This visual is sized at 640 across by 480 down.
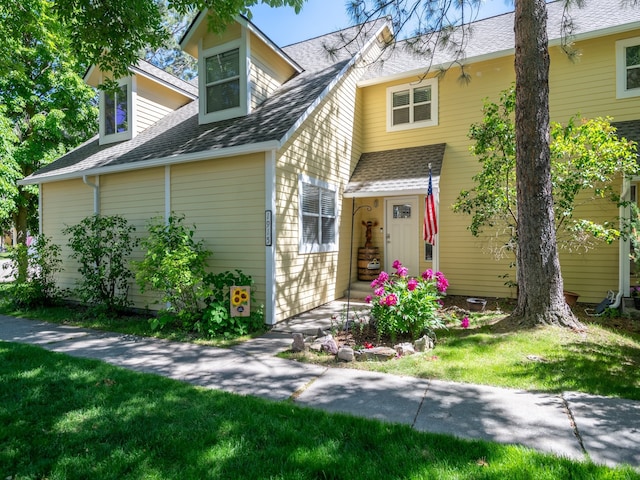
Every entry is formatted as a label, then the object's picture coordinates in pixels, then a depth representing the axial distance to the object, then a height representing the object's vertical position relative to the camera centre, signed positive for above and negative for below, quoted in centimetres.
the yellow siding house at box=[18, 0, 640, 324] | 658 +185
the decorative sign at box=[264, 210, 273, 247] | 613 +20
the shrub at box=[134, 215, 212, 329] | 581 -54
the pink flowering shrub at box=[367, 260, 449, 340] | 501 -97
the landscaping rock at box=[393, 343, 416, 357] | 465 -145
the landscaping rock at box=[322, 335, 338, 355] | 477 -145
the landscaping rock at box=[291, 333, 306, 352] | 493 -145
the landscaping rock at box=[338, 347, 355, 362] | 448 -146
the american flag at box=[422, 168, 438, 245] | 583 +30
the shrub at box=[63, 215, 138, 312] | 725 -40
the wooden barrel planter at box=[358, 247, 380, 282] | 920 -63
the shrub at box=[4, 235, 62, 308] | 794 -87
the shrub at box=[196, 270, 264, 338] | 578 -126
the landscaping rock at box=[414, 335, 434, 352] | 480 -143
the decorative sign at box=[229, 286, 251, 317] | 587 -102
